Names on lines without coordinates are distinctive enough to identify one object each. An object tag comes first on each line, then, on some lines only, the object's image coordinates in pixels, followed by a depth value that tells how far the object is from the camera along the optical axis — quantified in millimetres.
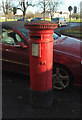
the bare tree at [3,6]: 32695
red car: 3377
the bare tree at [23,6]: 29781
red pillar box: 2495
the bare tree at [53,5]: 34769
